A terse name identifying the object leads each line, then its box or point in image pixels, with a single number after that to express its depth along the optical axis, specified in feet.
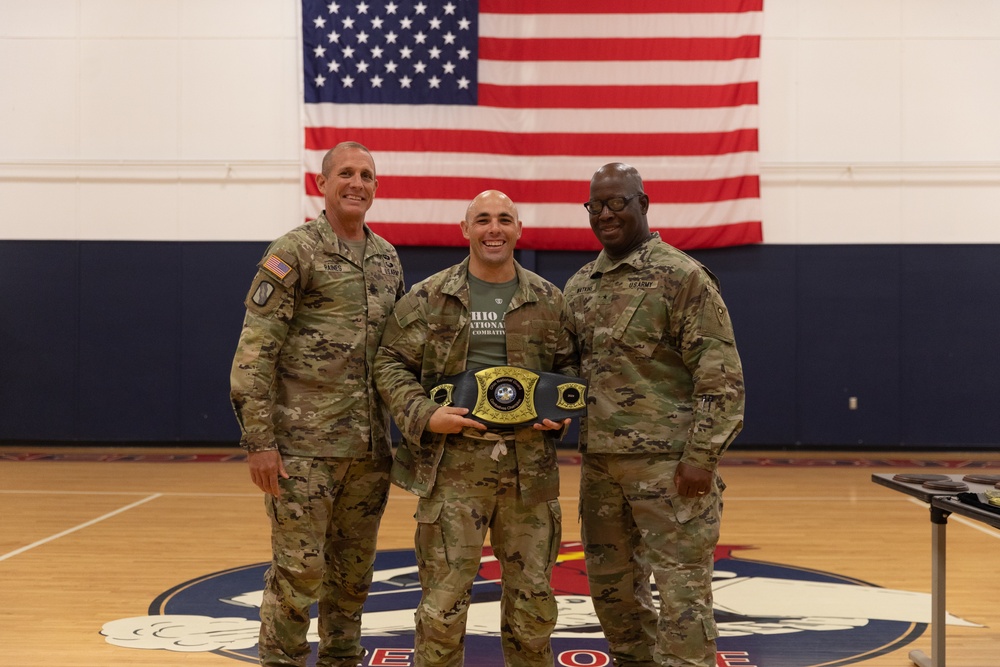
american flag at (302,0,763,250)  34.58
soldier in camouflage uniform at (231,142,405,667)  11.00
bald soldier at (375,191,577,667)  10.39
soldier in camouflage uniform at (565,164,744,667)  10.73
